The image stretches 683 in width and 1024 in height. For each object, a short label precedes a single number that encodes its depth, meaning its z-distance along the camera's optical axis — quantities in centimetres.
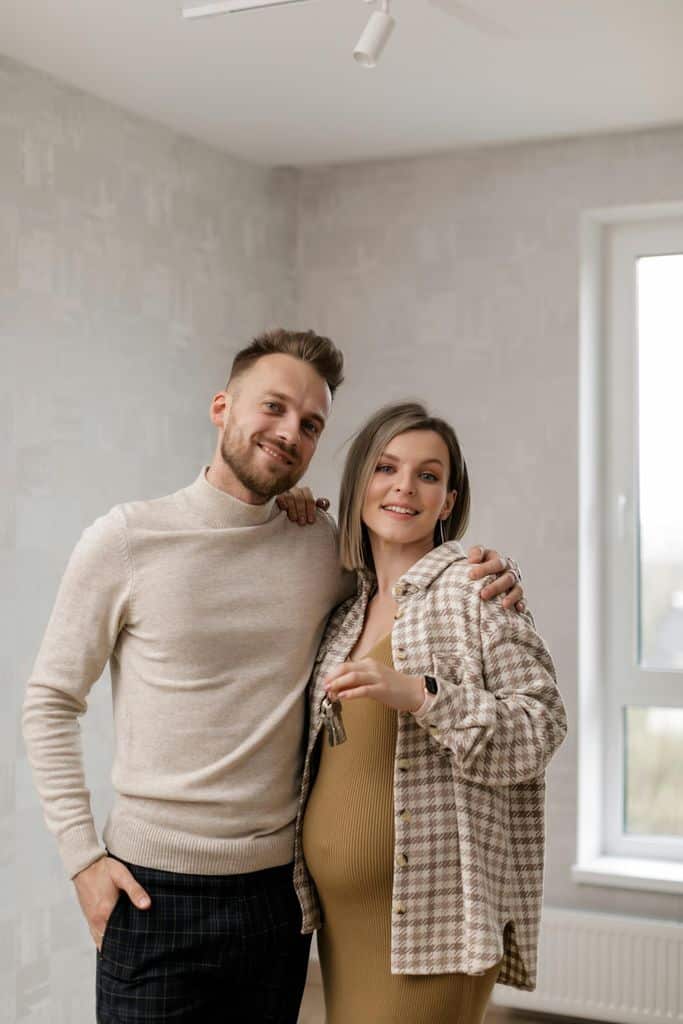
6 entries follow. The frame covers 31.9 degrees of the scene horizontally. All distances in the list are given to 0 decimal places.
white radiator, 324
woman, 170
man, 181
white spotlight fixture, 212
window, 354
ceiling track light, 238
